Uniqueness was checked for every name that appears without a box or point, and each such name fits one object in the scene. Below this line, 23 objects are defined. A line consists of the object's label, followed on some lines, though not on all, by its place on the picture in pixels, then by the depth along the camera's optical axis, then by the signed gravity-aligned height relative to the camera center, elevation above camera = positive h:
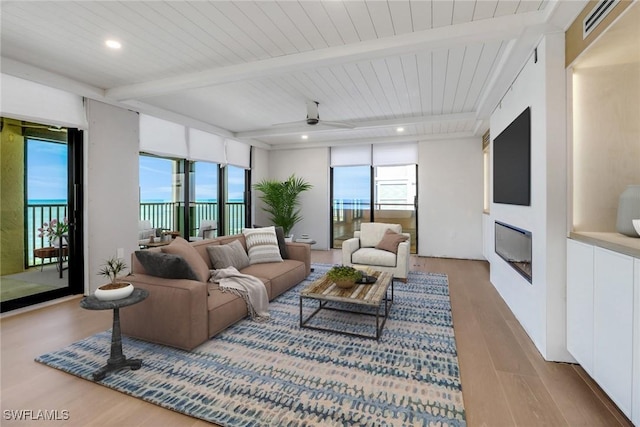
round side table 1.97 -0.91
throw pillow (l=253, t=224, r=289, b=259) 4.27 -0.48
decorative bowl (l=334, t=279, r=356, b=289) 2.85 -0.70
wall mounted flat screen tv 2.63 +0.51
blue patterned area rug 1.68 -1.13
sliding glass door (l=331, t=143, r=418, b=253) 6.65 +0.57
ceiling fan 4.15 +1.40
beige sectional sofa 2.30 -0.84
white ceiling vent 1.70 +1.19
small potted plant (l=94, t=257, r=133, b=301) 1.99 -0.54
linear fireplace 2.69 -0.38
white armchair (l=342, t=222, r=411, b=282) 4.24 -0.62
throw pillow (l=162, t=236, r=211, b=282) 2.72 -0.42
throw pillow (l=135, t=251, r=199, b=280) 2.46 -0.46
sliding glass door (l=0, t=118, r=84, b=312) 3.36 -0.02
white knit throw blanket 2.91 -0.77
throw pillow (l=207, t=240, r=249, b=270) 3.30 -0.52
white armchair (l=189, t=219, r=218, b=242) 5.88 -0.36
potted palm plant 6.75 +0.31
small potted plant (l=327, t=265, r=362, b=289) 2.85 -0.64
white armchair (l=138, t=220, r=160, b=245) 4.93 -0.35
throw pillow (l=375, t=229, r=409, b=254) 4.44 -0.46
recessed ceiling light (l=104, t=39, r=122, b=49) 2.65 +1.54
